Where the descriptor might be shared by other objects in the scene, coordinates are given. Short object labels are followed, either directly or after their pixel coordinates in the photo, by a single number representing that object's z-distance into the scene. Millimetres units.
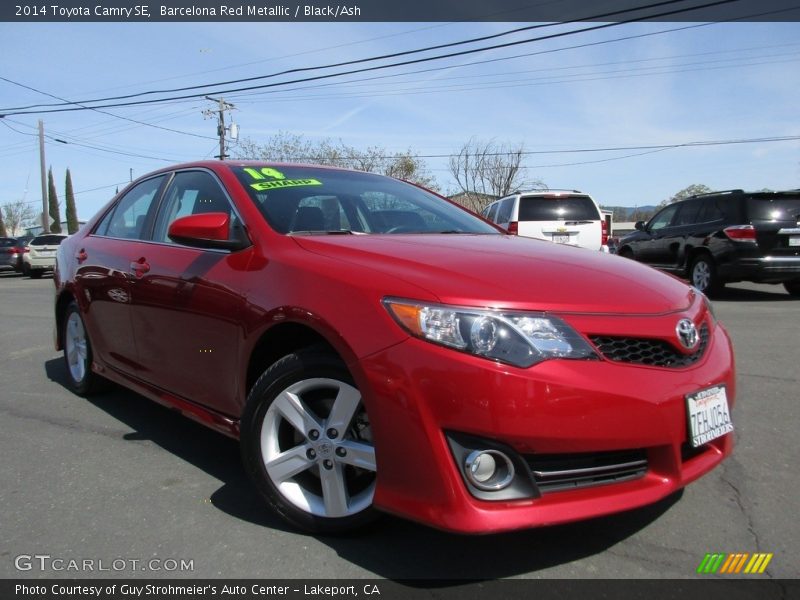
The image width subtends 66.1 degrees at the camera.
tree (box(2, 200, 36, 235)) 84812
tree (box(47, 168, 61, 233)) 75875
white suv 10250
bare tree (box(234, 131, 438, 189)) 36156
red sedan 1938
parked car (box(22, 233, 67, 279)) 20844
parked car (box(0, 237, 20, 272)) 21828
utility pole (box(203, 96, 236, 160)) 36062
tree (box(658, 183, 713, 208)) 76831
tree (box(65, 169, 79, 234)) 76000
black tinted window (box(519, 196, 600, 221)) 10430
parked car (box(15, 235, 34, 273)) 21469
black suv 9391
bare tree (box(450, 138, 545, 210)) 42219
